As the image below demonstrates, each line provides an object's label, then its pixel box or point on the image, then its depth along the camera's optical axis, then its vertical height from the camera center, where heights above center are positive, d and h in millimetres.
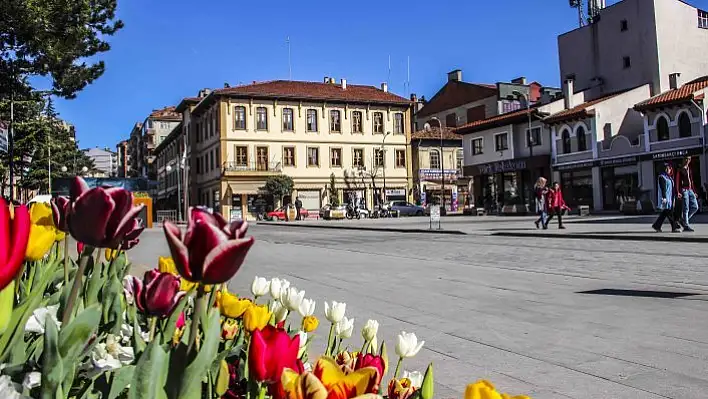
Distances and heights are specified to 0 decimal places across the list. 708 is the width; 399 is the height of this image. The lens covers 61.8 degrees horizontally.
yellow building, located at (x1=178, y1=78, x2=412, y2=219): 52719 +6814
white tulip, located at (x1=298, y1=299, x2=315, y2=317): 2012 -317
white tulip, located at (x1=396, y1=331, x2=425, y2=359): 1704 -389
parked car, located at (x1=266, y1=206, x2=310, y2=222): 49156 +118
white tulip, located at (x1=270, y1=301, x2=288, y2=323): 2002 -327
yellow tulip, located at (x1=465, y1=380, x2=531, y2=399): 905 -281
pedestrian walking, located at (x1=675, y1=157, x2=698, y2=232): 14492 +264
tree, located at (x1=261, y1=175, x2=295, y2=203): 51156 +2599
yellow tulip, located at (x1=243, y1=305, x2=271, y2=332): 1694 -293
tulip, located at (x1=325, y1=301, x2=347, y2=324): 1934 -325
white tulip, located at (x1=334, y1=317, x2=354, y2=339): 1907 -373
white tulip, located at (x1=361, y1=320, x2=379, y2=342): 1792 -358
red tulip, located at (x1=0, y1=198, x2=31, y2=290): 985 -32
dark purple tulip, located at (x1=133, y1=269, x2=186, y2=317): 1622 -208
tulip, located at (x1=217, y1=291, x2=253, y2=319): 1901 -285
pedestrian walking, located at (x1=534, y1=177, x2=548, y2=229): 19438 +252
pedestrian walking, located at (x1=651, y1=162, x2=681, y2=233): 14711 +156
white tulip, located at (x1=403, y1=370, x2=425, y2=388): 1616 -462
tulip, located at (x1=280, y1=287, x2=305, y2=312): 1977 -284
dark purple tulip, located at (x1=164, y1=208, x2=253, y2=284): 968 -54
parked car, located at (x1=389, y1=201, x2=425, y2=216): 50438 +189
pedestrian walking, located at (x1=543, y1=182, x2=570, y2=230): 19500 +101
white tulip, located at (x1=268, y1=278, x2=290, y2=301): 2096 -260
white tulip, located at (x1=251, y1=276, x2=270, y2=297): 2205 -263
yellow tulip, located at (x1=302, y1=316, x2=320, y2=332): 1993 -366
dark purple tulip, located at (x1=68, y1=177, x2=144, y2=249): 1153 +12
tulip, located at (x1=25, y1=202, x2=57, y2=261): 1588 -45
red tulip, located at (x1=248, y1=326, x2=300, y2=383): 1212 -288
